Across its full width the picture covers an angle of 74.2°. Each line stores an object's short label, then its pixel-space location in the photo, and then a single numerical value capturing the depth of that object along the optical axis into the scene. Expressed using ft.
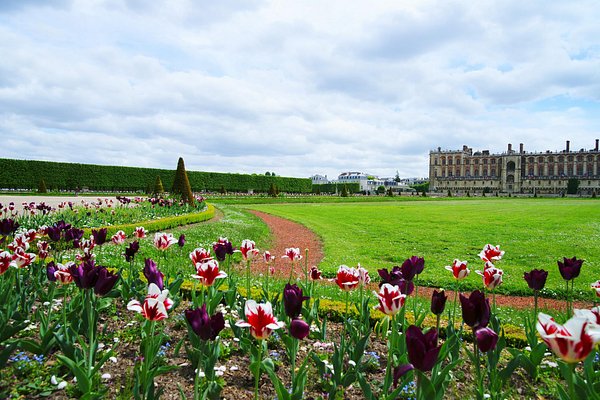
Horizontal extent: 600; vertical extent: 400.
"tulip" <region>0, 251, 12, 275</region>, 9.95
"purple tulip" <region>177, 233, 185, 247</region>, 14.47
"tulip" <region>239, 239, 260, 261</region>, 11.64
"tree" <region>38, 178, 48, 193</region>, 108.27
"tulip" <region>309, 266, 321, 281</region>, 11.51
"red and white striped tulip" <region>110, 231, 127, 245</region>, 14.08
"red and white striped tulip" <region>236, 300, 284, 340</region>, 6.21
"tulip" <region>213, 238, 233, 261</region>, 11.39
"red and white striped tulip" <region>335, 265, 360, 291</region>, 9.45
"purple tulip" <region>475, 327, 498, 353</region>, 6.48
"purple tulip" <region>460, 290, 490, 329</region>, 6.77
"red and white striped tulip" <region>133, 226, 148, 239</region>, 14.52
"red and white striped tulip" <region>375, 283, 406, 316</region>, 7.25
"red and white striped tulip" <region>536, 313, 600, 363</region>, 4.84
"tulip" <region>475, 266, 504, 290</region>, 9.12
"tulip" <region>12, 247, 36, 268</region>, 10.41
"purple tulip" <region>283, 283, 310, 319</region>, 7.36
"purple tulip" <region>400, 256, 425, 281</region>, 9.56
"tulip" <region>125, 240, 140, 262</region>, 12.53
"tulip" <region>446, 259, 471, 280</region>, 9.94
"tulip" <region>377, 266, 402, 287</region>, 9.12
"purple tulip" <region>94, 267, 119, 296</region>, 8.45
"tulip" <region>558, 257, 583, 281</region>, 10.19
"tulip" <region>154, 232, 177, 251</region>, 12.10
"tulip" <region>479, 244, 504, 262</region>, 11.17
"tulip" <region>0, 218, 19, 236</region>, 13.57
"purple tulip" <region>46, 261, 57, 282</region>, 10.37
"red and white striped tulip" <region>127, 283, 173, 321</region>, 6.70
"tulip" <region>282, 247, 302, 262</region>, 12.54
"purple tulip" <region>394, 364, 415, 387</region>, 6.08
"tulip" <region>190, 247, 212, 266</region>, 10.42
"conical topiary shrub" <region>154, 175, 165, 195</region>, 92.32
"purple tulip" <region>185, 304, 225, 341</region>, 6.45
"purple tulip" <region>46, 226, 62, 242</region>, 13.10
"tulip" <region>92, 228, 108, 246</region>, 13.14
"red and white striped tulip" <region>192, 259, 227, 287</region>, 8.50
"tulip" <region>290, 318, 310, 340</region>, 6.75
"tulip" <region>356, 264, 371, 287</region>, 9.86
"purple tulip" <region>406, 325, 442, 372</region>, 5.59
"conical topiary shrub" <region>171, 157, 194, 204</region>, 70.28
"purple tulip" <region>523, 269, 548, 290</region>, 9.73
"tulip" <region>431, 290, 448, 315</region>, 8.38
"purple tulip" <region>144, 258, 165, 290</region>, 8.82
